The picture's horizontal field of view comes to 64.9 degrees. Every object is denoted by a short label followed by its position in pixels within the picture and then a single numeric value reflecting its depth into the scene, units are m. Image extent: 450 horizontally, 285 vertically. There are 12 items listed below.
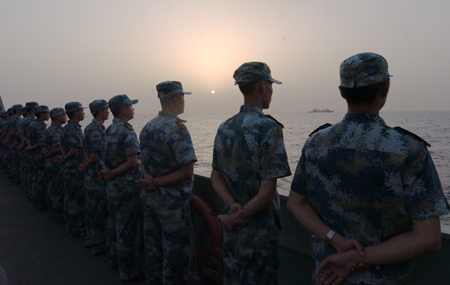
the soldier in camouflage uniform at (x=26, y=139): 8.90
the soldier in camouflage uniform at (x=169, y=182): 3.33
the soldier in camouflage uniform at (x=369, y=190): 1.44
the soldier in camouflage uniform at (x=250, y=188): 2.33
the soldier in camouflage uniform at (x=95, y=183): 5.10
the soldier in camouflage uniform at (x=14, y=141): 10.95
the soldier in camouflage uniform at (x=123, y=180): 4.15
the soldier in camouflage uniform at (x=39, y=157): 7.88
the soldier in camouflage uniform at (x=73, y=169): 6.04
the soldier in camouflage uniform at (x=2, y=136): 12.57
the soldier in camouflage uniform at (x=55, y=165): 6.88
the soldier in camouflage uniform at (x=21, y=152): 9.76
